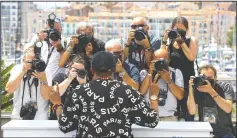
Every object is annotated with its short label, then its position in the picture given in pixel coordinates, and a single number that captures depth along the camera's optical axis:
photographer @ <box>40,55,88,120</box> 6.91
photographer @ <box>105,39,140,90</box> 7.33
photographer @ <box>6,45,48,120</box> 7.23
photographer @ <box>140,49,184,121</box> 7.58
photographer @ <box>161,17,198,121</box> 7.98
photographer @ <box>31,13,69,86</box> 8.14
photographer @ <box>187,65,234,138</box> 7.71
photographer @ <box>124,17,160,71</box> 7.87
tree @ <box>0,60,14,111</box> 11.94
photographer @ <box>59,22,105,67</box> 7.85
